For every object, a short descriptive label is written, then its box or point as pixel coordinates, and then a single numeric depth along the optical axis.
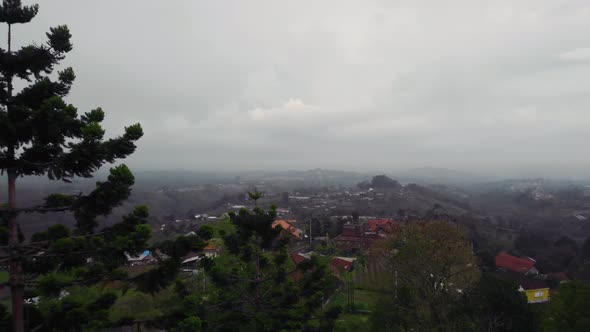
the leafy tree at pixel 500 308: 12.54
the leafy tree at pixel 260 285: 9.27
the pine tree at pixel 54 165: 4.12
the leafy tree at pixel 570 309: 10.49
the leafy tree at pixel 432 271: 13.05
